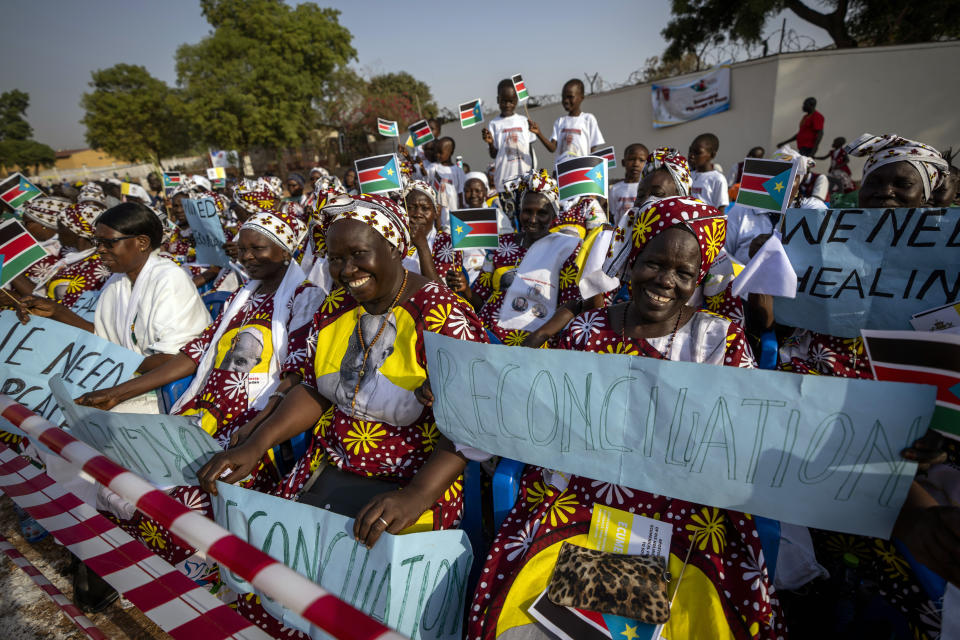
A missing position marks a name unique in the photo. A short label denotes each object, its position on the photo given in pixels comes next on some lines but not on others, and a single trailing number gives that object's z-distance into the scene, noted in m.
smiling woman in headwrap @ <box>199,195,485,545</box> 2.05
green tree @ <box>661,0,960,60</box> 15.52
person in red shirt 9.93
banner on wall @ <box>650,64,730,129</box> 14.04
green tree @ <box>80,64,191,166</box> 35.66
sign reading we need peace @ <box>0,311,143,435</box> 2.77
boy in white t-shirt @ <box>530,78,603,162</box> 7.24
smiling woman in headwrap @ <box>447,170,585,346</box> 3.51
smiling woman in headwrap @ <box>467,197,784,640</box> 1.50
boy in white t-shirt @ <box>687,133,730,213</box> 5.91
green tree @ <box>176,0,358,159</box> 29.73
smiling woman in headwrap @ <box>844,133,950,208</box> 2.58
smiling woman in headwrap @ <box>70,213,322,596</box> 2.46
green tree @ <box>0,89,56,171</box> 56.78
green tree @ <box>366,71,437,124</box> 41.75
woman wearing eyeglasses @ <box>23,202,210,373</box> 3.13
